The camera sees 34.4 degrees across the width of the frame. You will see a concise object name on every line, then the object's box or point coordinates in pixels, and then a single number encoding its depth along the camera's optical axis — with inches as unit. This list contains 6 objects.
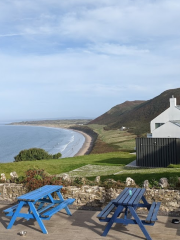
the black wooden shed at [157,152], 1027.9
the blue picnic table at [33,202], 268.8
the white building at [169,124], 1280.8
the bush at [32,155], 2040.6
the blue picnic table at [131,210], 248.2
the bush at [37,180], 378.6
